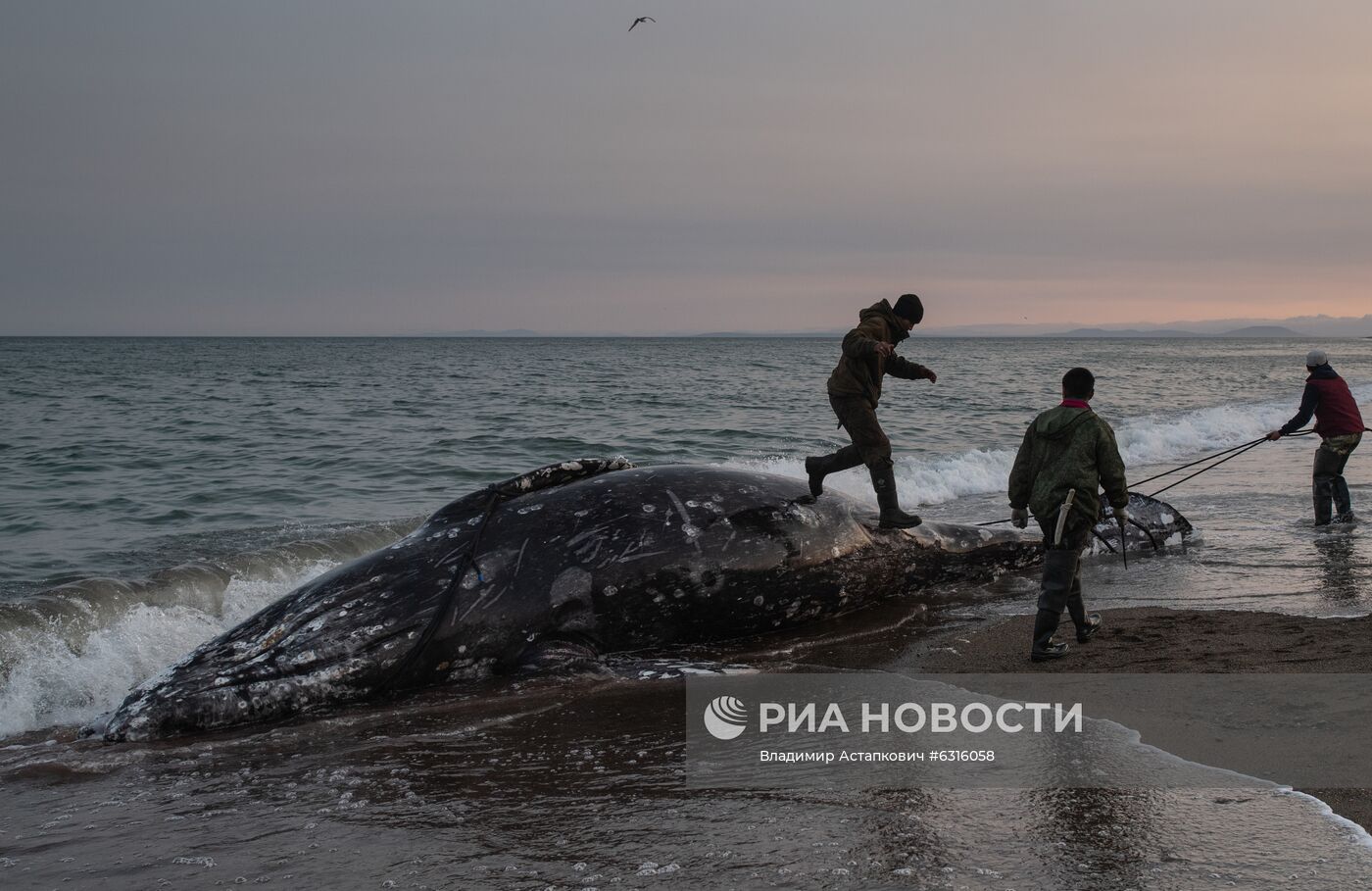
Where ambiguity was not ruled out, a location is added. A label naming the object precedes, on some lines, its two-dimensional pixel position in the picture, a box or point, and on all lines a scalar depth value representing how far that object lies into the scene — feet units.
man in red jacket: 37.32
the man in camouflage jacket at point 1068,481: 21.68
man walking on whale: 26.71
